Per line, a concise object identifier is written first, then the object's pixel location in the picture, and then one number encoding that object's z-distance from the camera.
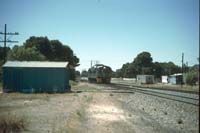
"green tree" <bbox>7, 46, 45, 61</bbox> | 58.00
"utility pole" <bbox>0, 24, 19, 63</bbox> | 44.51
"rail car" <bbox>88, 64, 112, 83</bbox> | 62.17
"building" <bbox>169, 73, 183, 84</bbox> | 77.50
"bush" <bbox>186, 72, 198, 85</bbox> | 69.00
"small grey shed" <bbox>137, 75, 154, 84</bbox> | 79.84
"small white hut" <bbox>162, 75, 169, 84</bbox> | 88.38
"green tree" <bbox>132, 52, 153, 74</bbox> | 131.88
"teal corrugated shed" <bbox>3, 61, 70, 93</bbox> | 35.25
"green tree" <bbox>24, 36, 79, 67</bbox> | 77.00
